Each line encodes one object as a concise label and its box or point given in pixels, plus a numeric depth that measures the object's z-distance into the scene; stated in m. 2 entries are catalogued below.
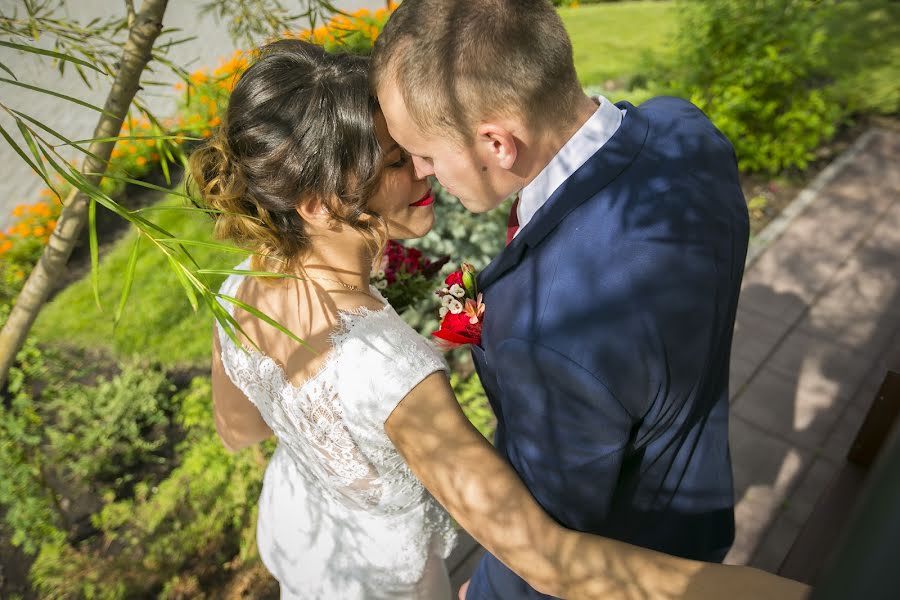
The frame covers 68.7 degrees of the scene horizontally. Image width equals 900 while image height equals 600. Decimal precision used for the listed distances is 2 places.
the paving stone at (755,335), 4.50
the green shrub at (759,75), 5.77
